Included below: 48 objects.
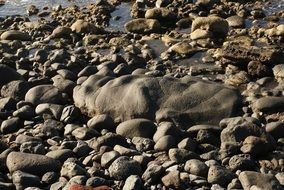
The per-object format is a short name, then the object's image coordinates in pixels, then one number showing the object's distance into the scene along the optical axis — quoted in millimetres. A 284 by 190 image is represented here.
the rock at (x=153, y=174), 7532
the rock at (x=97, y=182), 7414
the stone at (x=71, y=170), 7723
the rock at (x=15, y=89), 10844
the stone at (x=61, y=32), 14883
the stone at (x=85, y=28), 14992
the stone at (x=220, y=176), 7367
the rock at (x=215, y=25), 13875
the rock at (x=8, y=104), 10422
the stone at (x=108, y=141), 8656
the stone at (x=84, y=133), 9055
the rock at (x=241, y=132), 8375
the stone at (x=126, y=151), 8289
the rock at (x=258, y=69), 11391
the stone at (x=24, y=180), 7621
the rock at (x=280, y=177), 7305
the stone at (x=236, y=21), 14461
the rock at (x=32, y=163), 7961
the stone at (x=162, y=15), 15344
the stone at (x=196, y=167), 7594
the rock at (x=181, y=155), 7984
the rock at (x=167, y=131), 8680
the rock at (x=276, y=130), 8656
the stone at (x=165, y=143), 8414
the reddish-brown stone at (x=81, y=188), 7118
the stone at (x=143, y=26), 14742
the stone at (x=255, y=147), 8066
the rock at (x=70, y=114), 9836
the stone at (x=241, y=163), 7711
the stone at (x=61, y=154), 8297
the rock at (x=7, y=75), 11438
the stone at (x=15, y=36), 15023
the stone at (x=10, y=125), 9656
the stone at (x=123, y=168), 7656
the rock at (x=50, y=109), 10039
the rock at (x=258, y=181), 7099
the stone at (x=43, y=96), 10523
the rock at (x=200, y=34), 13584
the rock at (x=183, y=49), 13000
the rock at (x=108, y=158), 8016
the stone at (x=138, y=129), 8961
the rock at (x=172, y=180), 7418
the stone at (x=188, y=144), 8320
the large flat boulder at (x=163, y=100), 9383
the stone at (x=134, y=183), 7312
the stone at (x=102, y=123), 9406
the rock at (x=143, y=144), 8562
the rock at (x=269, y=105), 9523
